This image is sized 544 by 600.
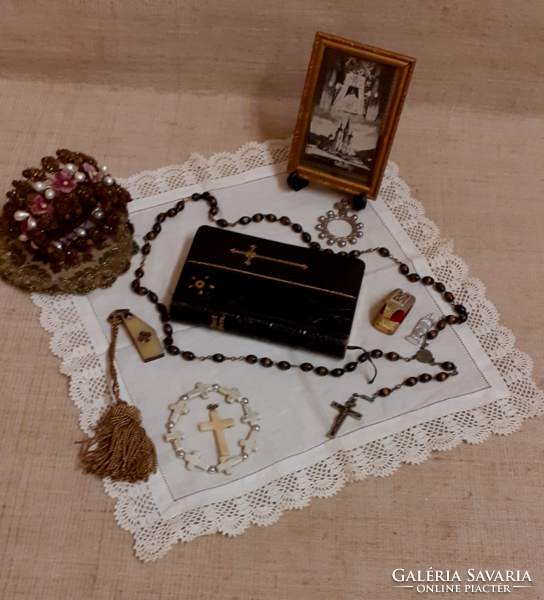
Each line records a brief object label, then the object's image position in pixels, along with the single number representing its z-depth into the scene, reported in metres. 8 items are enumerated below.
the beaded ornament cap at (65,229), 0.95
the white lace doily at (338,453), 0.89
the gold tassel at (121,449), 0.90
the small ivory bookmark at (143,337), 1.01
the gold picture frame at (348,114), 1.04
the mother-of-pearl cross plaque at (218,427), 0.94
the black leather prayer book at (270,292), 0.99
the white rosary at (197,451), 0.93
